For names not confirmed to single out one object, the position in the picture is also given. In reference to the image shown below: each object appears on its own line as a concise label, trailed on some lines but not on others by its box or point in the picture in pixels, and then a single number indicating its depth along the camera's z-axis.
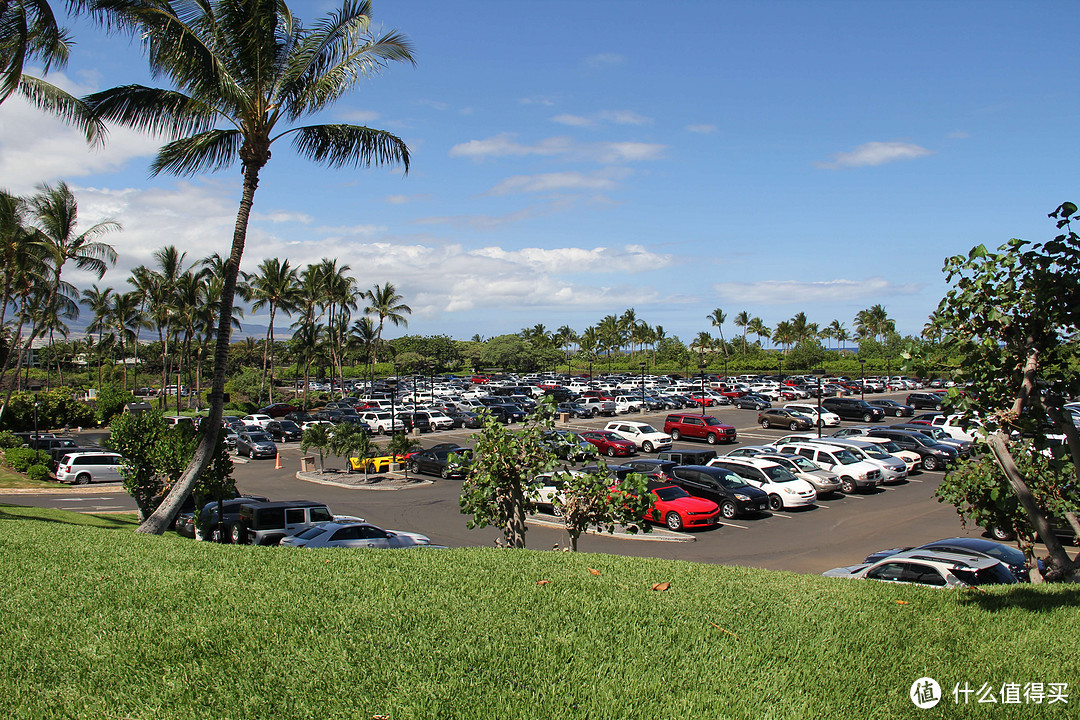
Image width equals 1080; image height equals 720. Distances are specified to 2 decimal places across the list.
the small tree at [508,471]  10.09
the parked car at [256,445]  37.22
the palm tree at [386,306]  74.56
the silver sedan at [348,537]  13.64
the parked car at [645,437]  35.59
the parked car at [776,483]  21.48
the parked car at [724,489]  20.39
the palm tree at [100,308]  66.75
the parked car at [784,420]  44.59
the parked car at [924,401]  51.06
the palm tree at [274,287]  59.88
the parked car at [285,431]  44.34
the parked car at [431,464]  30.11
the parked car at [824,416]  45.41
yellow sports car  31.34
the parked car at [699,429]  38.25
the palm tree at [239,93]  13.25
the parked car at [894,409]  49.56
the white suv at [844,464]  24.42
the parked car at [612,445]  33.56
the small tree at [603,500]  10.55
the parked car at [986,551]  10.99
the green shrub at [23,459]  29.41
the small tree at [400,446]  29.47
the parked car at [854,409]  47.00
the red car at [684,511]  19.06
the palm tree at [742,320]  122.19
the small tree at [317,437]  29.53
